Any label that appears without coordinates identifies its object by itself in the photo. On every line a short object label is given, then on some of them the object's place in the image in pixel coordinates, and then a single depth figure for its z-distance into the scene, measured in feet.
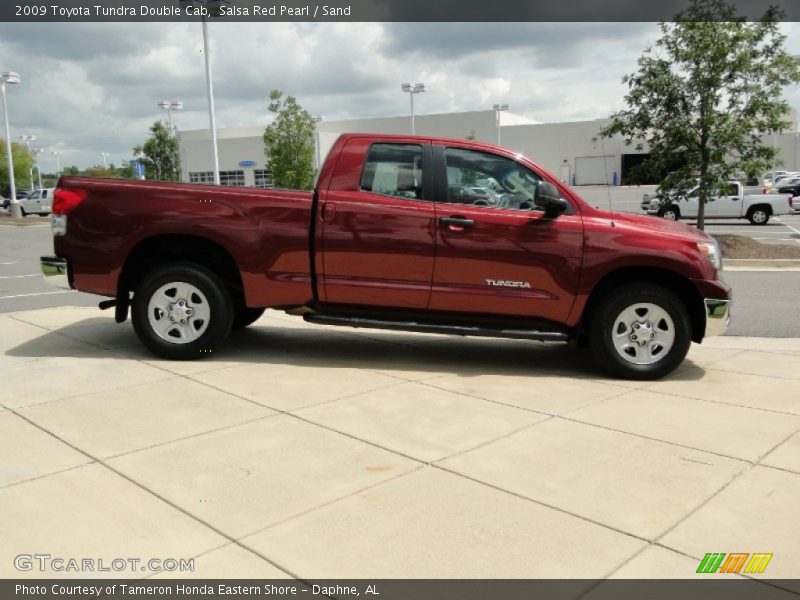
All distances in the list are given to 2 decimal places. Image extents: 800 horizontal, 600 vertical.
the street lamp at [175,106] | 160.86
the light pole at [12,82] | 139.13
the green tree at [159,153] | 145.59
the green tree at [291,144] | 108.99
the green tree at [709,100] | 53.11
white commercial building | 219.82
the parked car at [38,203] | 147.23
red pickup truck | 19.31
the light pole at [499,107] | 202.90
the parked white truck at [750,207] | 88.84
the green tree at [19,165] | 290.35
